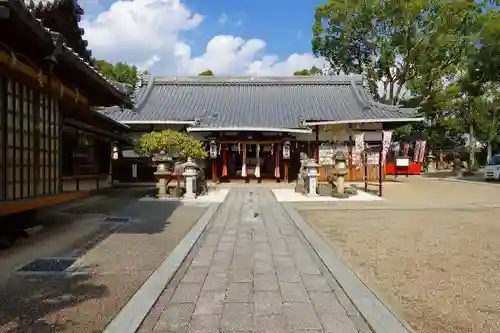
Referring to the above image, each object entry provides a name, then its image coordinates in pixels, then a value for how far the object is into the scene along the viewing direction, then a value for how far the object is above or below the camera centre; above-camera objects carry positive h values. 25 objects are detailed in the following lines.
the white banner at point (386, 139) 21.14 +1.22
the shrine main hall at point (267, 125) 22.98 +2.04
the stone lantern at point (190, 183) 15.53 -0.72
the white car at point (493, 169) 25.53 -0.22
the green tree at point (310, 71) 43.51 +9.26
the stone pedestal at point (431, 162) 40.46 +0.26
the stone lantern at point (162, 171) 15.68 -0.31
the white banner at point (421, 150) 33.28 +1.11
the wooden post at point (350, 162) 23.38 +0.11
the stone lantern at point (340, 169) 16.30 -0.19
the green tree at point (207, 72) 44.56 +9.22
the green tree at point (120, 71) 42.22 +9.28
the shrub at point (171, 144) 16.64 +0.70
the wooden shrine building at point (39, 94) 5.83 +1.24
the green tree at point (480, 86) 24.00 +5.24
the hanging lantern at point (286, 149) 22.95 +0.76
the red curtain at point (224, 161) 23.34 +0.11
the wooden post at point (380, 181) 16.26 -0.64
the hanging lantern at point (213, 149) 22.89 +0.72
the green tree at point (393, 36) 31.36 +9.86
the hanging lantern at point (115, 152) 21.62 +0.50
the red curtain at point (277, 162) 23.51 +0.08
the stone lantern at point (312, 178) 16.12 -0.52
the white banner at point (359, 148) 18.33 +0.70
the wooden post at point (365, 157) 18.50 +0.30
